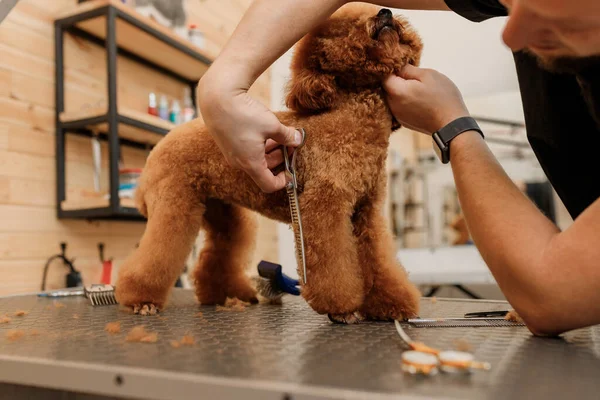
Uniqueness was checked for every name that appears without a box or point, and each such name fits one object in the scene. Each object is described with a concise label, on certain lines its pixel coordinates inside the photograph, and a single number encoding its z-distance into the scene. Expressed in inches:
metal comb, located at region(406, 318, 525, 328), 28.7
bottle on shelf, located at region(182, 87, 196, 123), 80.8
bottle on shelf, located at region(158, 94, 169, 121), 76.8
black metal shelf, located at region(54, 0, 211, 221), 61.6
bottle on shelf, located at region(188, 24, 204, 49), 85.1
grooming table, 15.8
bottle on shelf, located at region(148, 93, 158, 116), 75.7
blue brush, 42.0
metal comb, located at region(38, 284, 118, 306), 43.1
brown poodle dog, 29.0
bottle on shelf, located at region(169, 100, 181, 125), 78.5
